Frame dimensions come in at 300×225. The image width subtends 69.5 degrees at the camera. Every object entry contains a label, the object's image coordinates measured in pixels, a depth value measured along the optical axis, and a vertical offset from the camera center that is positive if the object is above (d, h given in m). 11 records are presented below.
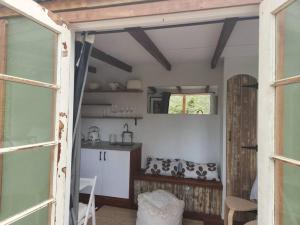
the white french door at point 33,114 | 0.96 +0.00
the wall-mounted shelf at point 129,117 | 3.86 -0.03
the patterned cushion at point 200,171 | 3.29 -0.85
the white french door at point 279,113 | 0.88 +0.02
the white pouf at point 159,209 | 2.55 -1.14
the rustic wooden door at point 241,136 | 2.94 -0.27
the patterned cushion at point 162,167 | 3.44 -0.83
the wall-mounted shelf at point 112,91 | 3.79 +0.44
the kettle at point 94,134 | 4.04 -0.36
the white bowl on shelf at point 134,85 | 3.72 +0.53
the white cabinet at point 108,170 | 3.38 -0.87
